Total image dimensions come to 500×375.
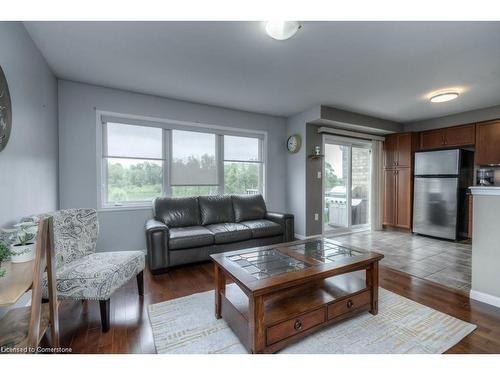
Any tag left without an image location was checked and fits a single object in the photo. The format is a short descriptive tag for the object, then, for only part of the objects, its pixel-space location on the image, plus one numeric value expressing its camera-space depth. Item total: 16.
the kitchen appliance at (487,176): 4.02
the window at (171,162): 3.27
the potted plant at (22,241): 1.31
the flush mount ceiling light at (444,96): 3.22
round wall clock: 4.32
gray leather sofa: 2.72
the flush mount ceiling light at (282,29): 1.76
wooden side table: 1.01
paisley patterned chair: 1.65
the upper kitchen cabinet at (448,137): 4.13
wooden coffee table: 1.37
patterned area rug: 1.47
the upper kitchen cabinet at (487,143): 3.80
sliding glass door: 4.70
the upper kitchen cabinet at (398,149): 4.83
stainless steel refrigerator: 4.08
